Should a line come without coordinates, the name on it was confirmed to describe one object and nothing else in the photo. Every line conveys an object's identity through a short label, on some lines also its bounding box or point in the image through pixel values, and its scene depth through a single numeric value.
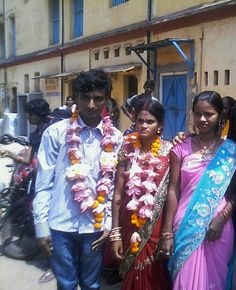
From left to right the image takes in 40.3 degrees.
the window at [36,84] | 13.48
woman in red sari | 1.99
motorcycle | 3.37
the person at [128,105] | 3.15
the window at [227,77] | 6.21
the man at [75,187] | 1.89
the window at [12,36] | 15.46
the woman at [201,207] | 1.83
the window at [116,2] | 9.06
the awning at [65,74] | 10.55
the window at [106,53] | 9.56
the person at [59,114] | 3.39
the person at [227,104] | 2.42
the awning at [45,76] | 11.43
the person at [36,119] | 3.23
